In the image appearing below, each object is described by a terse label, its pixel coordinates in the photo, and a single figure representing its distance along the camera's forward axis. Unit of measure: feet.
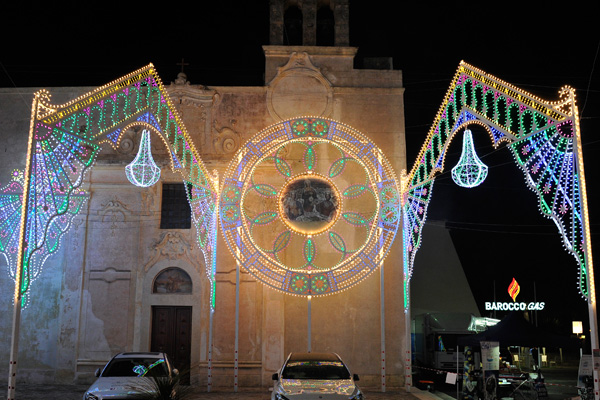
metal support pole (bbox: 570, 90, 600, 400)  37.52
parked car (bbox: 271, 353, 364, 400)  38.88
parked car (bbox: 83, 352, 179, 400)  39.42
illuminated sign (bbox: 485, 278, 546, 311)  115.34
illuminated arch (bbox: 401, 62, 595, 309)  40.68
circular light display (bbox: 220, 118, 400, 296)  62.59
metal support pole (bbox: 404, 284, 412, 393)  62.69
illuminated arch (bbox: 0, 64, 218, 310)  43.52
